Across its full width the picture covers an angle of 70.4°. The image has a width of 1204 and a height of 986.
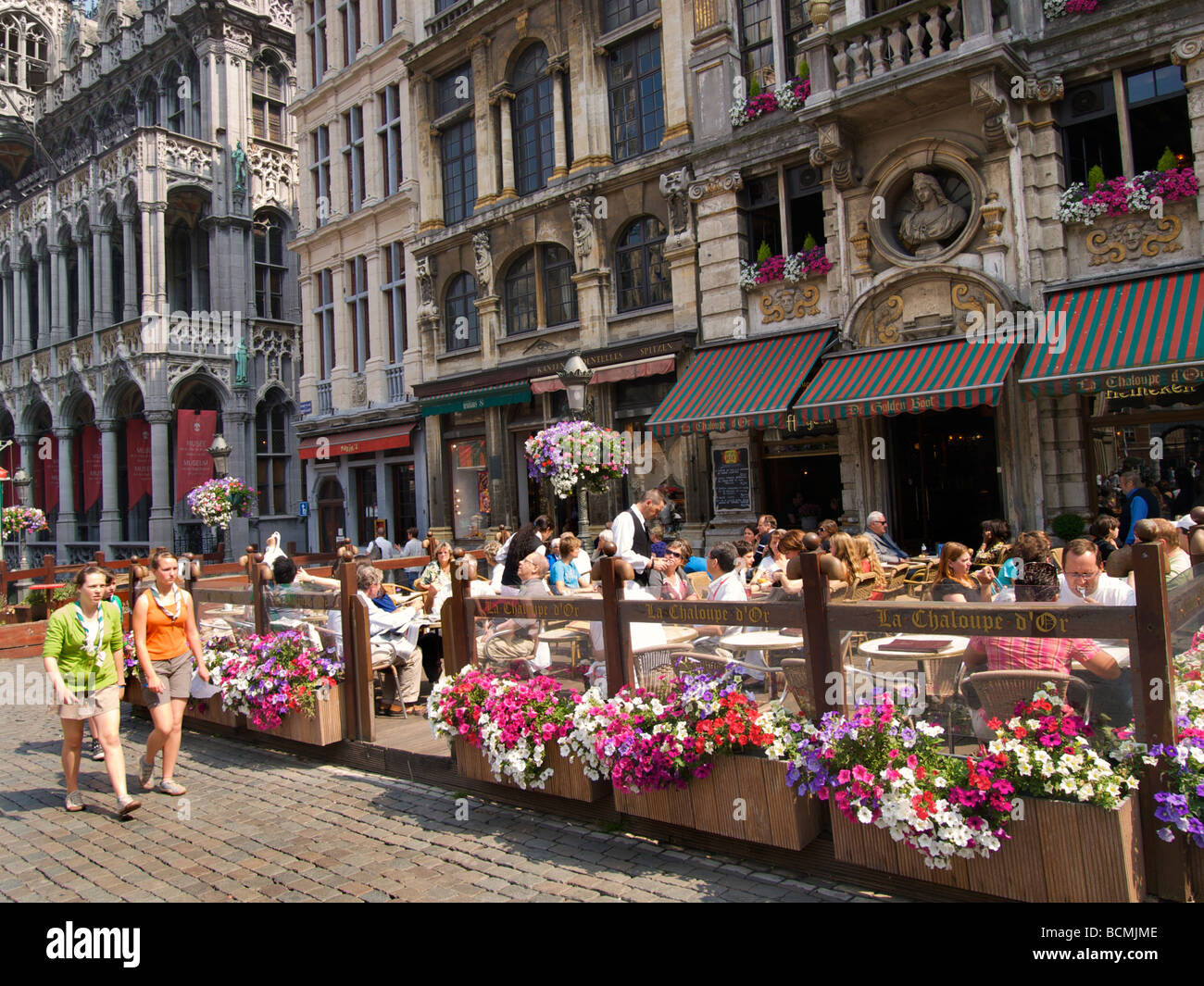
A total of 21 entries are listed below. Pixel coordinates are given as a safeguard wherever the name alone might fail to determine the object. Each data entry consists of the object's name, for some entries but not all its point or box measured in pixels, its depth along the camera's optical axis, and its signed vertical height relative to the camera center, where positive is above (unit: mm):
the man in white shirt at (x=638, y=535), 9383 +72
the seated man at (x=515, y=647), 5938 -699
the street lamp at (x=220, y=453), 23000 +3040
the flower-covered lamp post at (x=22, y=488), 27466 +3163
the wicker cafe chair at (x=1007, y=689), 4047 -823
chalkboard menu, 15930 +1052
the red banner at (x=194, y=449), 28672 +3961
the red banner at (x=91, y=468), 32281 +3981
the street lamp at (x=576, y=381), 12680 +2461
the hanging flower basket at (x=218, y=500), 23344 +1789
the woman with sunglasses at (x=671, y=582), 8266 -448
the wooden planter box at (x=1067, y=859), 3629 -1495
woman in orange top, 6770 -677
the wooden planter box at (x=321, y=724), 7188 -1400
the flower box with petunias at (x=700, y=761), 4605 -1266
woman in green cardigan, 6336 -758
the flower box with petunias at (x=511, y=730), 5555 -1214
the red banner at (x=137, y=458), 29938 +3911
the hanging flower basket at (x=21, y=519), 26281 +1760
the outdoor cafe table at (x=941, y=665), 4219 -703
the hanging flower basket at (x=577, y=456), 12773 +1342
